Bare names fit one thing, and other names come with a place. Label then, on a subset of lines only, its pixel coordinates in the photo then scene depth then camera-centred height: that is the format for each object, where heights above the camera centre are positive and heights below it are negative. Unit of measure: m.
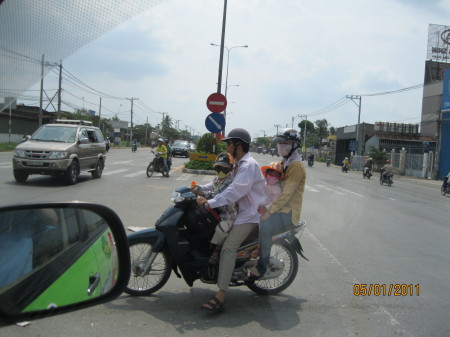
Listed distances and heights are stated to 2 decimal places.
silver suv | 11.72 -0.55
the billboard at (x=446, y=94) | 32.88 +5.12
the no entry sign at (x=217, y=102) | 13.62 +1.34
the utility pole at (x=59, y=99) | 36.33 +3.08
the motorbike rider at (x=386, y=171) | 23.72 -0.89
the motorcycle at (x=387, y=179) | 23.86 -1.37
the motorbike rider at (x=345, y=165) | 39.27 -1.19
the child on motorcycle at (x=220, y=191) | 3.88 -0.50
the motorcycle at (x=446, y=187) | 20.25 -1.36
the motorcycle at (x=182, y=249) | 3.94 -1.02
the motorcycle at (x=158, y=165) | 16.84 -1.01
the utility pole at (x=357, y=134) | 52.72 +2.37
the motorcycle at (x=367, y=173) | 30.64 -1.40
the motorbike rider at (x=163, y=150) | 16.77 -0.40
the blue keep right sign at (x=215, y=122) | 14.04 +0.72
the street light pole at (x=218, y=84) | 20.77 +2.97
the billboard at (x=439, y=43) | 45.94 +12.83
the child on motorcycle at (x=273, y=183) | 4.21 -0.35
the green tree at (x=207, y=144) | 21.80 -0.04
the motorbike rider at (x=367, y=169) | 30.62 -1.10
